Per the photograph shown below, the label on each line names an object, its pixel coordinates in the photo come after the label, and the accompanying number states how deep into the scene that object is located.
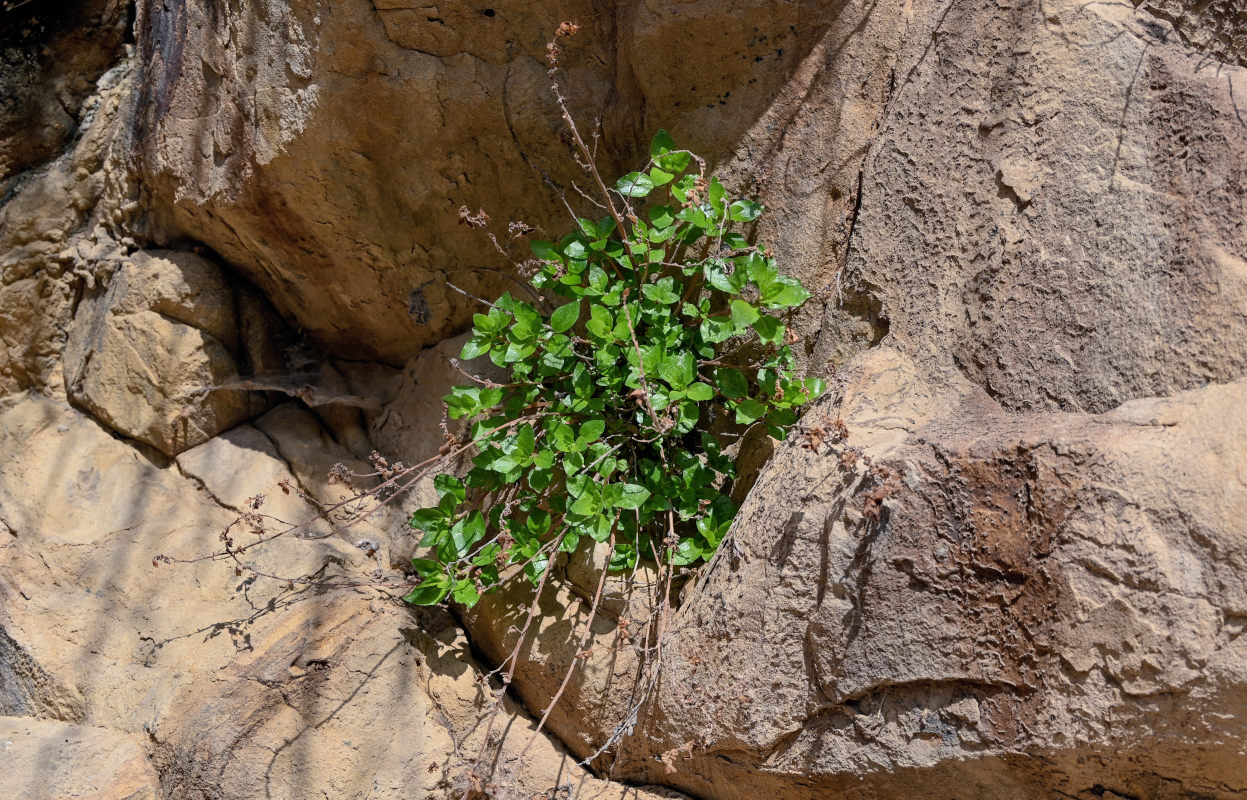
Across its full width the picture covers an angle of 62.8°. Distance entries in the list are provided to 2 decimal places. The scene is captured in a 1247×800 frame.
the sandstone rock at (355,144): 2.79
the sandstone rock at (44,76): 3.52
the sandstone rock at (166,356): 3.22
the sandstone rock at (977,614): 1.80
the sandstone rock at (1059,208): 2.04
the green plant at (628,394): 2.50
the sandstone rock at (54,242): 3.43
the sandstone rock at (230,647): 2.46
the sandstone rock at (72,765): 2.42
